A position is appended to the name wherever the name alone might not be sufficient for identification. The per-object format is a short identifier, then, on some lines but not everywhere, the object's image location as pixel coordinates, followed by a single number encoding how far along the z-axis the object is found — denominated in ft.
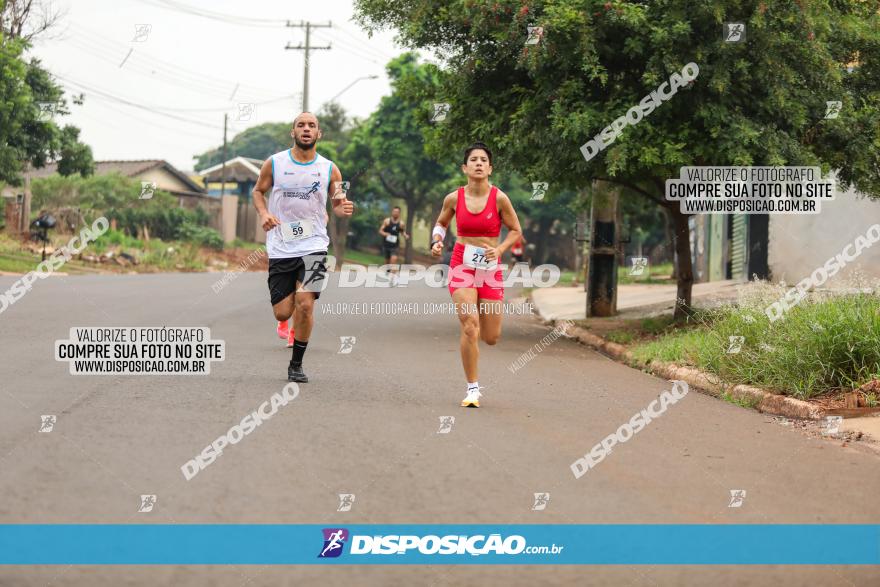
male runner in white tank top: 33.32
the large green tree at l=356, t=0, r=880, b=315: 44.86
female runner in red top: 30.32
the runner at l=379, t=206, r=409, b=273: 84.12
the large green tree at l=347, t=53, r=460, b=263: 189.06
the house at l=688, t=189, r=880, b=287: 69.72
